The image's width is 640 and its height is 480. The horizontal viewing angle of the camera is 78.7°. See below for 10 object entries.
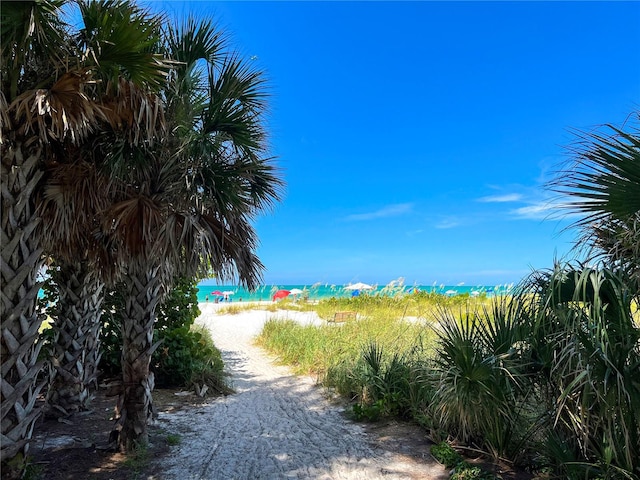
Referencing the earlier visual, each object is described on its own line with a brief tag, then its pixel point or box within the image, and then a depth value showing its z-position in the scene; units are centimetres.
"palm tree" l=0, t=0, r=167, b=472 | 342
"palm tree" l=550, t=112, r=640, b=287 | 315
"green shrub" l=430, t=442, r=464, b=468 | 452
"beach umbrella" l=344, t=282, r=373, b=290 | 1740
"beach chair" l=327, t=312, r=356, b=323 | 1219
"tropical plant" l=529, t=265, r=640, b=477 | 313
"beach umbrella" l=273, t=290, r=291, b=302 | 2838
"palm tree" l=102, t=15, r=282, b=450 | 430
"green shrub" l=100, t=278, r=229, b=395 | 794
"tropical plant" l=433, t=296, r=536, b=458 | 402
